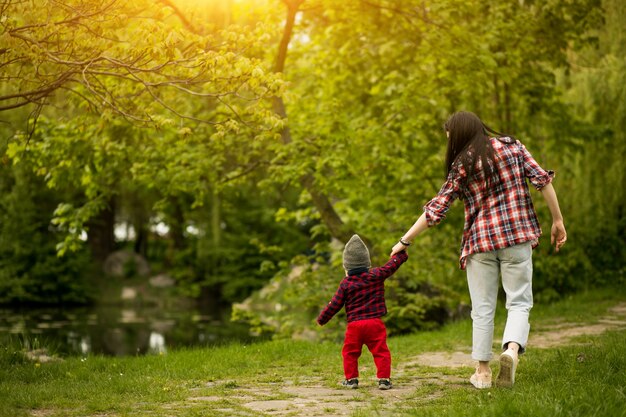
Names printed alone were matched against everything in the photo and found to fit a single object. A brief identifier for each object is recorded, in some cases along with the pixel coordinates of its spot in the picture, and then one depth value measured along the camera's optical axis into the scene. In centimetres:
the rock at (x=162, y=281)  3412
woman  492
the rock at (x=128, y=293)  3247
